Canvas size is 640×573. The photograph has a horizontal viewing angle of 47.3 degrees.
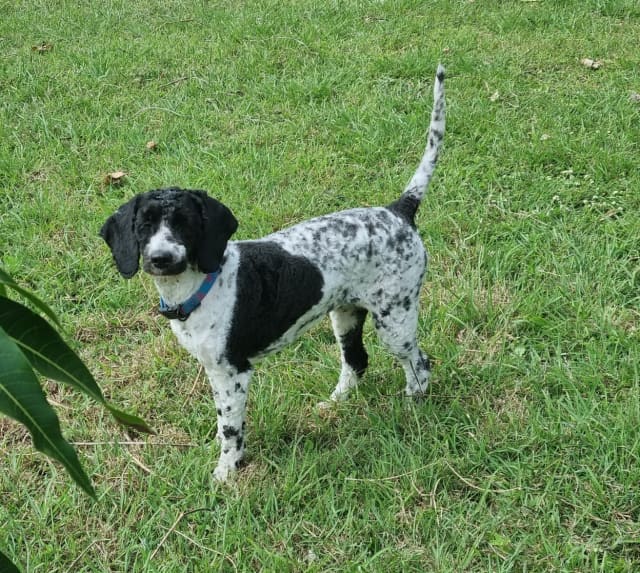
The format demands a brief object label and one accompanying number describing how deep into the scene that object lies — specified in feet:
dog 8.68
